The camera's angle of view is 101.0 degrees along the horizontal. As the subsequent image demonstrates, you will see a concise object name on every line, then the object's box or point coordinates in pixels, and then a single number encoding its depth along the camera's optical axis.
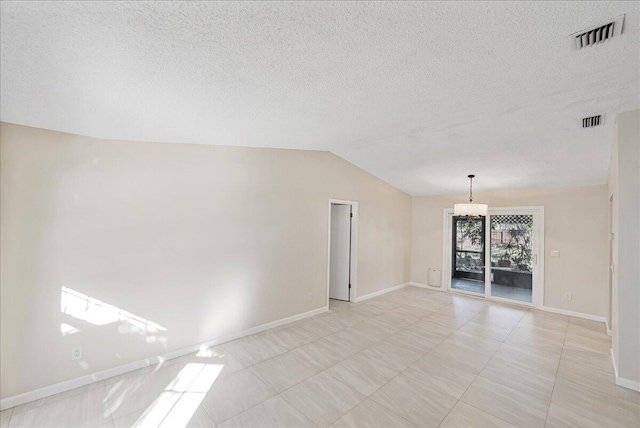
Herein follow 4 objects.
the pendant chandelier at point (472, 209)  4.49
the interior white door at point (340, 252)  5.34
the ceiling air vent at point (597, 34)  1.39
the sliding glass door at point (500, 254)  5.12
